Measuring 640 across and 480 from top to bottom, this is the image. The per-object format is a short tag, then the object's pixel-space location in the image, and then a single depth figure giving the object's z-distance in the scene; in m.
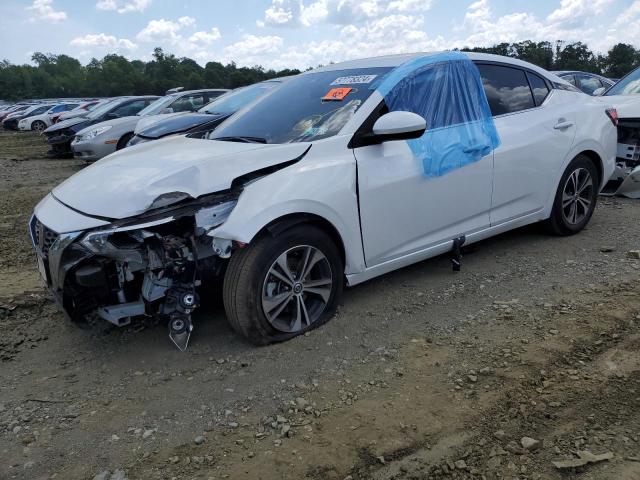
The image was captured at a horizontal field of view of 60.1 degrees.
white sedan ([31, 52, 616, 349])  3.11
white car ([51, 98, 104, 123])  19.78
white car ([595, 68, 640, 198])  6.55
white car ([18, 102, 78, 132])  26.64
